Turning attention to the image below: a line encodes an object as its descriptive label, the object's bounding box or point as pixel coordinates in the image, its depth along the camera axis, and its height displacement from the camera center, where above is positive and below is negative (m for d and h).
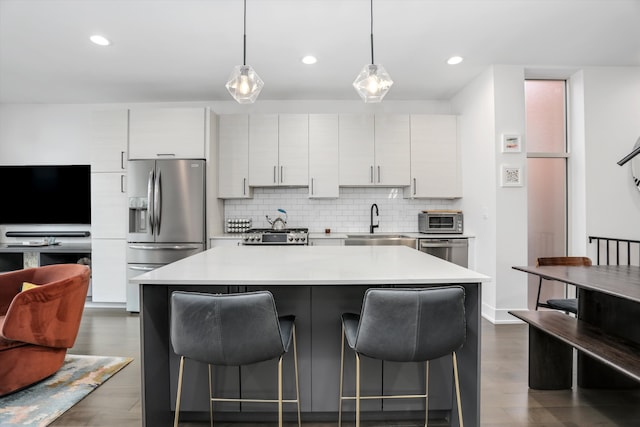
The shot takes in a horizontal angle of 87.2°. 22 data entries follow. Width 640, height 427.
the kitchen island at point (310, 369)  1.79 -0.87
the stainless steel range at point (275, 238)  4.16 -0.30
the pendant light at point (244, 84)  2.17 +0.85
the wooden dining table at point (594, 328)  1.72 -0.72
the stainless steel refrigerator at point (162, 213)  4.02 +0.02
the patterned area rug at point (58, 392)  1.99 -1.19
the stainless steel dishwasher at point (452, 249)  4.11 -0.43
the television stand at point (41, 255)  4.29 -0.54
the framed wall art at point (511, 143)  3.67 +0.77
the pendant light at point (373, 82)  2.18 +0.86
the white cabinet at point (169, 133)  4.16 +1.01
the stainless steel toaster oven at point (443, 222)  4.29 -0.11
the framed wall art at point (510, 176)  3.66 +0.41
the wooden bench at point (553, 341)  1.98 -0.88
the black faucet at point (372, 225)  4.71 -0.16
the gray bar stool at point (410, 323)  1.40 -0.46
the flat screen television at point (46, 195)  4.67 +0.28
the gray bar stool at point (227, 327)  1.39 -0.48
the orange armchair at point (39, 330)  2.15 -0.77
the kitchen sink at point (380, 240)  4.20 -0.33
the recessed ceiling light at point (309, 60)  3.50 +1.63
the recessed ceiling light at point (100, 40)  3.09 +1.63
